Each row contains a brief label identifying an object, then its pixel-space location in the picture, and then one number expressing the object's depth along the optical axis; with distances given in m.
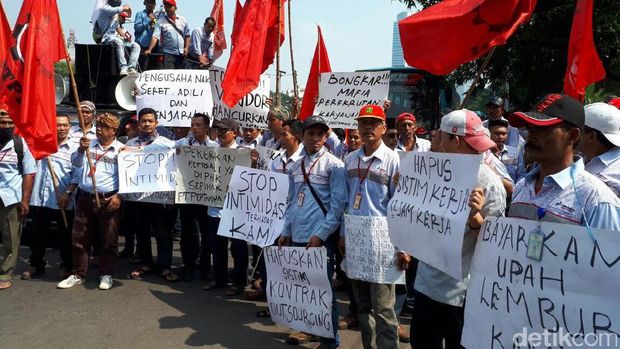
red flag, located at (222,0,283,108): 5.91
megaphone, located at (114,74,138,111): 9.15
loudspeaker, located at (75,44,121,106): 10.17
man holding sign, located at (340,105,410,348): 3.92
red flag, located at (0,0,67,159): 5.50
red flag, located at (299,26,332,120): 7.05
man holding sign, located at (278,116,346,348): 4.30
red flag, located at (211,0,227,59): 11.66
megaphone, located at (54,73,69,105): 9.38
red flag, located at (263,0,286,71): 6.43
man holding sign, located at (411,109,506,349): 2.79
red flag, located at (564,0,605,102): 4.91
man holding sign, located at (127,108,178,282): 6.45
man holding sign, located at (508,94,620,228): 2.21
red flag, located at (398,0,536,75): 3.97
